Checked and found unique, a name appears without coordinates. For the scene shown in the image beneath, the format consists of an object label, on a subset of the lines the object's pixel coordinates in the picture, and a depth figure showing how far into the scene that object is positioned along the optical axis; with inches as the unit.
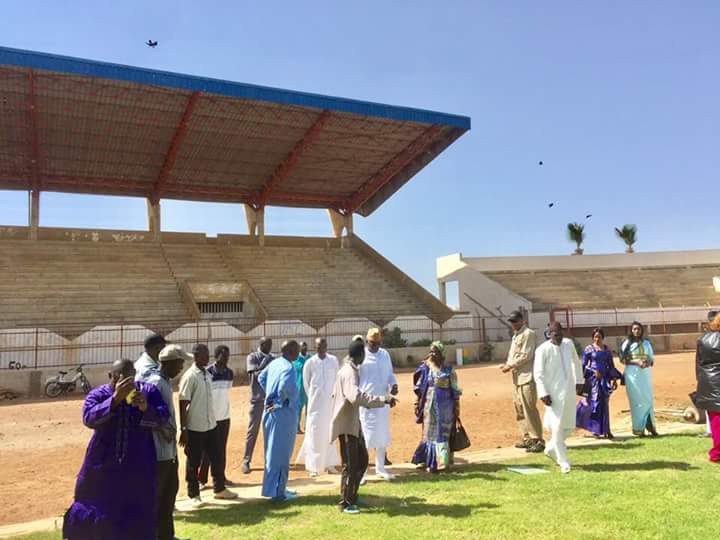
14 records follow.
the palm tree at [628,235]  1641.2
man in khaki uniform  303.4
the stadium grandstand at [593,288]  1102.4
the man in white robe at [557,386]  256.8
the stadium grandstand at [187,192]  794.8
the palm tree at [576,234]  1616.6
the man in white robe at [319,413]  267.0
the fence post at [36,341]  696.4
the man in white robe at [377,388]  256.5
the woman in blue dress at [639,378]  335.6
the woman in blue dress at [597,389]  332.2
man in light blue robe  220.5
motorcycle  645.9
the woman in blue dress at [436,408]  259.9
